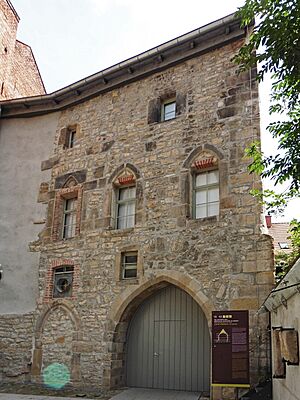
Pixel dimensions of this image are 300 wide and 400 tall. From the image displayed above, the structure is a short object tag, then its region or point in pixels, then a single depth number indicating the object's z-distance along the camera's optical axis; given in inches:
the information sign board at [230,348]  254.5
